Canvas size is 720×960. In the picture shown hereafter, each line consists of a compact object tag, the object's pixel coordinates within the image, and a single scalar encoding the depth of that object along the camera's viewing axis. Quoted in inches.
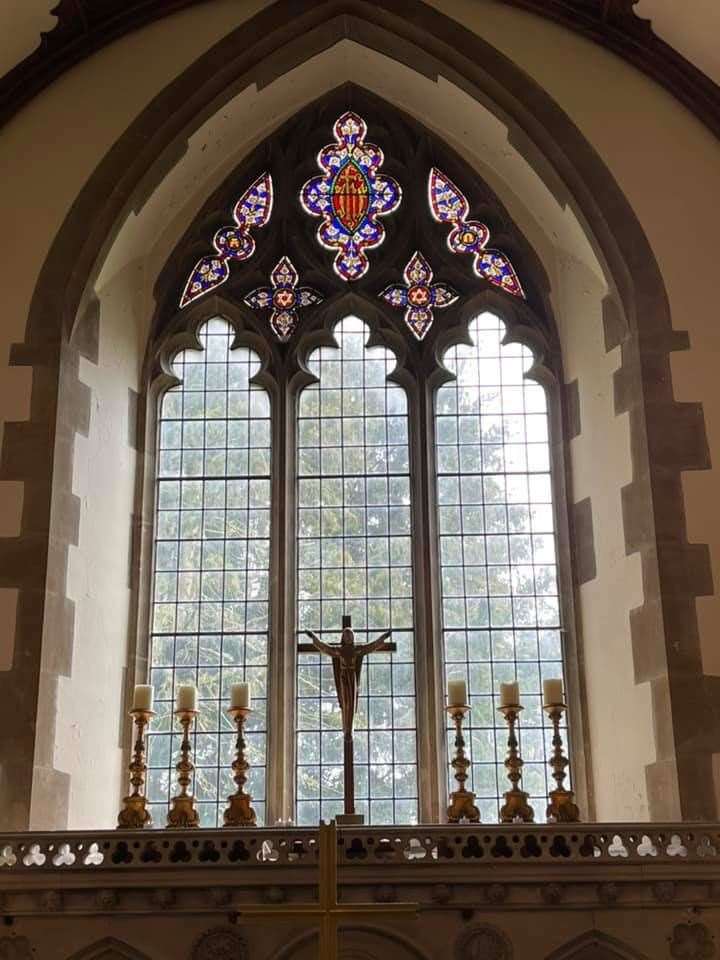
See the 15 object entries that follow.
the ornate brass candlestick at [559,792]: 329.4
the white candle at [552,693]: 340.2
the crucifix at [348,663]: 349.1
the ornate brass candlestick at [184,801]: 334.3
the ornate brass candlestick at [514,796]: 331.6
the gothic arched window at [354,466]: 409.7
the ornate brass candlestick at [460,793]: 333.1
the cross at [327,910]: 262.8
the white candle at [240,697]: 345.7
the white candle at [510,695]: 343.3
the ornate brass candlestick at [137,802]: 332.5
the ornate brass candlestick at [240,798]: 333.1
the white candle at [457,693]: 343.3
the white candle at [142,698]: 347.3
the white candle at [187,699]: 347.3
